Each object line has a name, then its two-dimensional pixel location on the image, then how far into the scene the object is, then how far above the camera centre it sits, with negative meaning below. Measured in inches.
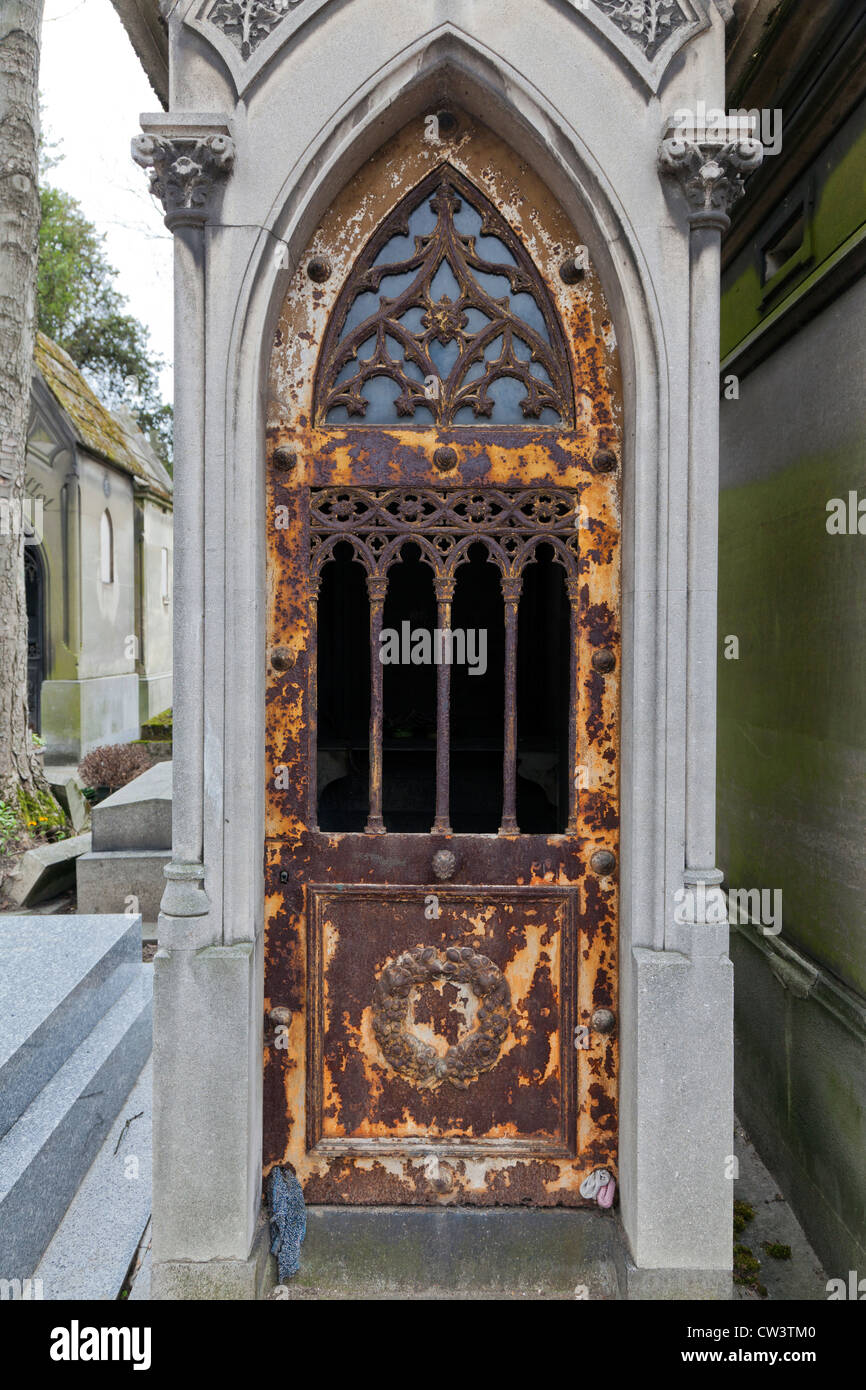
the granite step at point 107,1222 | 135.9 -89.5
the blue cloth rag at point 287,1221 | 131.6 -79.5
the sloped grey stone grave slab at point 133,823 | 307.4 -50.8
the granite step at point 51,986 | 154.8 -61.4
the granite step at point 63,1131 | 134.6 -77.4
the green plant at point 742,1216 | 157.1 -95.1
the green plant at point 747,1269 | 139.3 -94.0
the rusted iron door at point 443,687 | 136.3 -2.6
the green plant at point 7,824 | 352.1 -59.0
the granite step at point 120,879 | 303.0 -68.8
